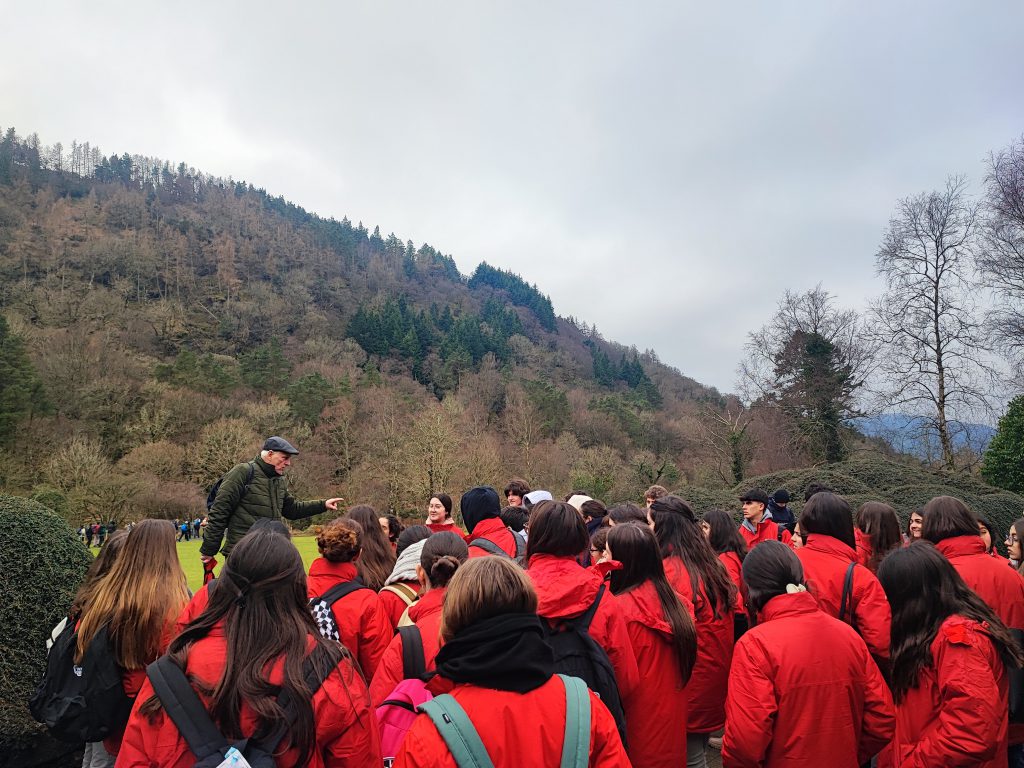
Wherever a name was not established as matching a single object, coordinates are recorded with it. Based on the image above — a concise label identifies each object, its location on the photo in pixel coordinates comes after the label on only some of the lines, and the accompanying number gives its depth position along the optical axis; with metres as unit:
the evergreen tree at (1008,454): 16.39
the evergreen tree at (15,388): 31.65
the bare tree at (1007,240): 18.22
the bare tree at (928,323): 19.27
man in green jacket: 5.35
